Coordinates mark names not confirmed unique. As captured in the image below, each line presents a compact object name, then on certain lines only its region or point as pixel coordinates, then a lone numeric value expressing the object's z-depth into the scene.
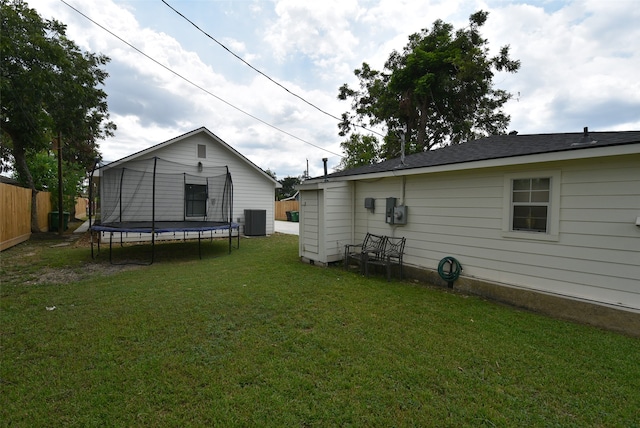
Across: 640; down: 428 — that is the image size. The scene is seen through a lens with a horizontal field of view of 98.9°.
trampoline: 7.56
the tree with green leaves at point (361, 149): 18.47
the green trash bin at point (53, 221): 11.94
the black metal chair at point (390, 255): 5.24
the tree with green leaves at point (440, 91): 14.40
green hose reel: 4.69
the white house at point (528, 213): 3.25
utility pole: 10.38
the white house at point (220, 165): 9.55
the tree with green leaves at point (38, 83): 8.85
